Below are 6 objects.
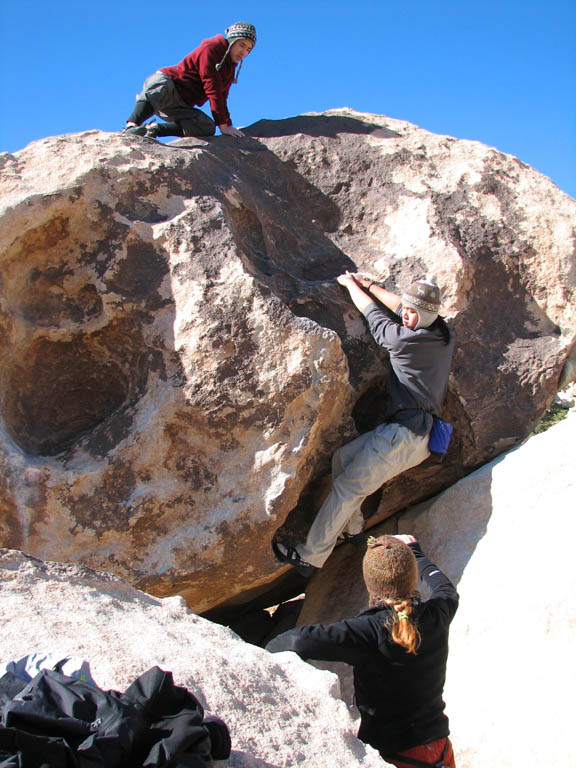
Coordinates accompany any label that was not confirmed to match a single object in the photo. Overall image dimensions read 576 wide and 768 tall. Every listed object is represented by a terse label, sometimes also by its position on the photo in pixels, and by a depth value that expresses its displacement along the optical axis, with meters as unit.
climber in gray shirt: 3.55
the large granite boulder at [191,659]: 1.92
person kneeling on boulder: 4.45
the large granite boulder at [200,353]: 3.38
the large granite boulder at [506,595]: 2.84
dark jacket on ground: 1.37
